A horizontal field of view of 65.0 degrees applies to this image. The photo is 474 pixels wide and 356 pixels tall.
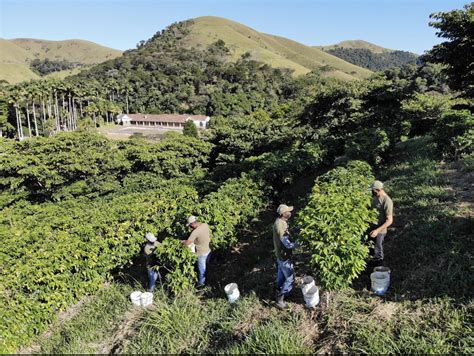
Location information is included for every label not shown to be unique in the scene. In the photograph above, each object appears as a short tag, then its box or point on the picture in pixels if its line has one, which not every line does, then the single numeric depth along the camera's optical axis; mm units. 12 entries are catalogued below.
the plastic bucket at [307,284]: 6082
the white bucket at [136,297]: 7125
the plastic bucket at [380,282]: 6152
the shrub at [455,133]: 12141
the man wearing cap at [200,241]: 7594
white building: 85750
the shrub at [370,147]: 14688
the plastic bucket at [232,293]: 6746
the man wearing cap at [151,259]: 8038
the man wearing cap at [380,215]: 6570
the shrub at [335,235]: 5965
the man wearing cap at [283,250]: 6312
